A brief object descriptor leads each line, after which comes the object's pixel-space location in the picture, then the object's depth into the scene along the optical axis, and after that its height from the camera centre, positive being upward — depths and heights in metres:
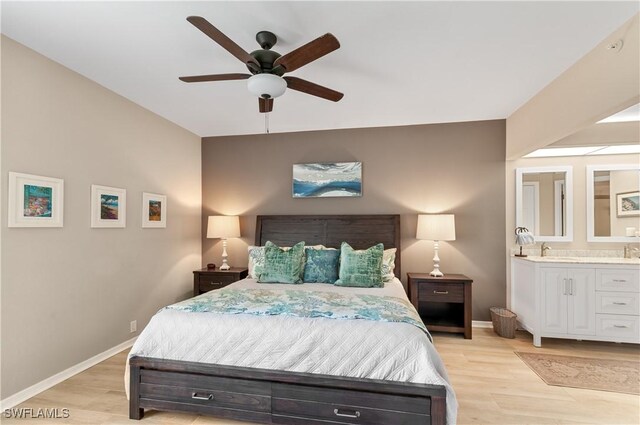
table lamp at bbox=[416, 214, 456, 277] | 3.66 -0.13
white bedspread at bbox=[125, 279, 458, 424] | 1.84 -0.84
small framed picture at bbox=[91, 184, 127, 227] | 2.89 +0.08
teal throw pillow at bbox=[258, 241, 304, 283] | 3.36 -0.56
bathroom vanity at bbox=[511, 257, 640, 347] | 3.10 -0.84
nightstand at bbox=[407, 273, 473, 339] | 3.53 -0.90
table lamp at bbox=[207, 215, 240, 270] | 4.15 -0.17
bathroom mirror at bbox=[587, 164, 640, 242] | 3.56 +0.22
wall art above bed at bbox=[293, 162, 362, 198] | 4.23 +0.53
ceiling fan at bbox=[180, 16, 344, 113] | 1.80 +1.02
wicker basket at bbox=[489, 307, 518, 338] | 3.50 -1.22
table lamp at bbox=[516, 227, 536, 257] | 3.69 -0.24
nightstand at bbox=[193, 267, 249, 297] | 3.97 -0.83
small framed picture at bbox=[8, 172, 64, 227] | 2.24 +0.10
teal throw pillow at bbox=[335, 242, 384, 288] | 3.21 -0.55
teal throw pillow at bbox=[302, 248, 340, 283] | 3.47 -0.58
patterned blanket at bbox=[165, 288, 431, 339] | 2.07 -0.67
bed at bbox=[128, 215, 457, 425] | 1.81 -0.99
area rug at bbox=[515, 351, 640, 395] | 2.52 -1.37
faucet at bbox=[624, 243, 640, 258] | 3.48 -0.35
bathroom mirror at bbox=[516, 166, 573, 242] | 3.76 +0.23
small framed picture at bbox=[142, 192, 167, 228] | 3.51 +0.06
